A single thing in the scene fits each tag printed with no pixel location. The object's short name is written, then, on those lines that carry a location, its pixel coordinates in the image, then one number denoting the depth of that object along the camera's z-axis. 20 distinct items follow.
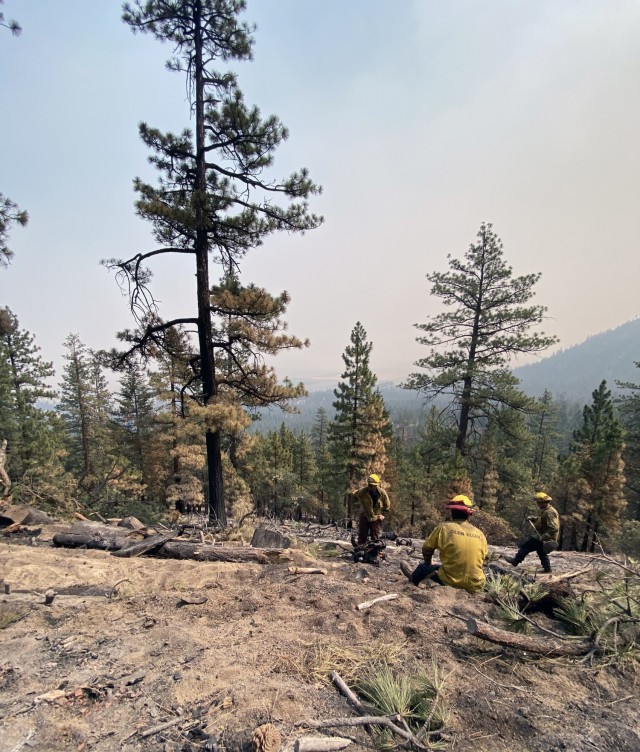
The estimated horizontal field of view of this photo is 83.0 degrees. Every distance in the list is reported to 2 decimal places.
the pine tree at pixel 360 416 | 23.74
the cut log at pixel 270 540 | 7.61
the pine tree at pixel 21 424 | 19.73
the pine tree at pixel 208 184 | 8.59
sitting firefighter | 4.80
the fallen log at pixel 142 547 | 6.62
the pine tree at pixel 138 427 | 29.34
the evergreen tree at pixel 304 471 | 41.12
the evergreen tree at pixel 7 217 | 8.58
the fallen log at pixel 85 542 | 7.07
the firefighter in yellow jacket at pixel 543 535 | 7.56
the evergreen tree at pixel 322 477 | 28.45
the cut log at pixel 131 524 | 8.46
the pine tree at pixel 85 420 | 28.50
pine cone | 2.27
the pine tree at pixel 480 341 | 17.00
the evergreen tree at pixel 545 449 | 40.00
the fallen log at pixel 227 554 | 6.49
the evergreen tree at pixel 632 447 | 27.64
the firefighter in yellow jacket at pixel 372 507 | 7.61
